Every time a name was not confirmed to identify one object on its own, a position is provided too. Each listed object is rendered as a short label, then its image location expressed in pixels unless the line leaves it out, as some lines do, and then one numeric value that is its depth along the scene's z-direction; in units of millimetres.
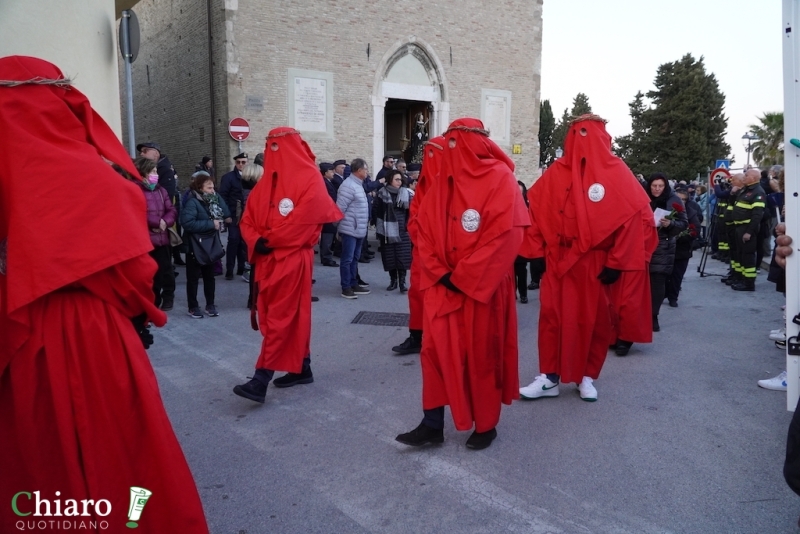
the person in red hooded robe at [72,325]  2311
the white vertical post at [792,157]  2877
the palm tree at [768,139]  38594
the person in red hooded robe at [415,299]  6293
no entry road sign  16703
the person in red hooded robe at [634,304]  6285
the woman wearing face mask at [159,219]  7586
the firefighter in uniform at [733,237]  11445
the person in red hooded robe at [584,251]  5051
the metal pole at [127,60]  8758
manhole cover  8188
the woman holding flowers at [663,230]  7566
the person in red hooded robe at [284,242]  5164
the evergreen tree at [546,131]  52656
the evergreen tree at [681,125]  48344
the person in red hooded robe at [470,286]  4004
